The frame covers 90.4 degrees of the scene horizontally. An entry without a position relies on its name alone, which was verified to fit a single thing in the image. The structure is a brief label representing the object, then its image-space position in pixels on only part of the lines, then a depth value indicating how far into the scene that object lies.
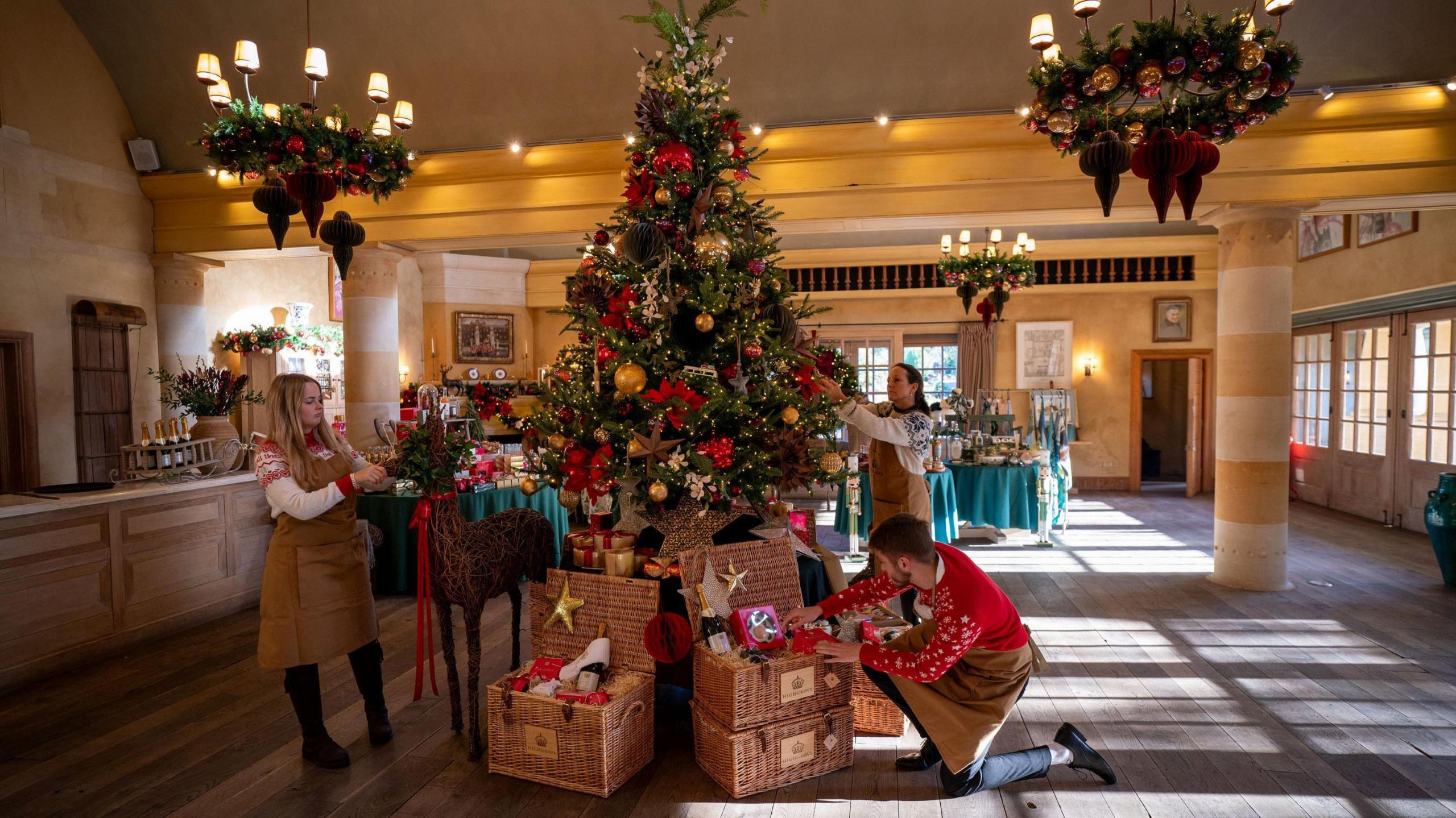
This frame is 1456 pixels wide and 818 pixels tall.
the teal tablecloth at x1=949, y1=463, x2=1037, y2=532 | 6.85
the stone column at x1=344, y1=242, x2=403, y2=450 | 7.17
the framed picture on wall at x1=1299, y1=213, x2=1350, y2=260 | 8.61
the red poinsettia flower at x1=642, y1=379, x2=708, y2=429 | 3.07
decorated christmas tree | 3.14
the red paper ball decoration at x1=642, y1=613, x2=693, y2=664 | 2.91
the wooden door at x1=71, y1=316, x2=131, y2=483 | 7.24
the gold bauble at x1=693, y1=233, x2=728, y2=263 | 3.18
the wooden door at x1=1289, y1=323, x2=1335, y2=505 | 9.32
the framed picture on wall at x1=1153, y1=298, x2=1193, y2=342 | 10.86
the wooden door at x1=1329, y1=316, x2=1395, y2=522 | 8.13
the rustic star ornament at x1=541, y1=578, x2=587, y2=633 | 3.06
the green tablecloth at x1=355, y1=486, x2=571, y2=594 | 5.51
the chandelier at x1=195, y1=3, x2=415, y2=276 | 4.09
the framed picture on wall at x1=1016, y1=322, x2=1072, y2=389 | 11.12
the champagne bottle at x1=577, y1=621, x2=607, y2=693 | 2.80
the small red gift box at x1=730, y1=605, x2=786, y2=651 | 2.89
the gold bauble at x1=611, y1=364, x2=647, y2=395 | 3.06
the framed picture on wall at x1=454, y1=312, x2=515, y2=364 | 11.02
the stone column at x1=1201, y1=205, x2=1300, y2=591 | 5.63
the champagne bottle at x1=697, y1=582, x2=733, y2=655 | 2.84
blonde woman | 2.87
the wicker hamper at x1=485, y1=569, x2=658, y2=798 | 2.75
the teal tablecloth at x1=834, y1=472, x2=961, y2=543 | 6.50
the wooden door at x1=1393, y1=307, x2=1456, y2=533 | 7.21
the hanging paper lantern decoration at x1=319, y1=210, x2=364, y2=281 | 4.83
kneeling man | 2.55
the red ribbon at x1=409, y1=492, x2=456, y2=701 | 3.02
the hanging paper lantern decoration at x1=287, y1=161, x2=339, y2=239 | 4.14
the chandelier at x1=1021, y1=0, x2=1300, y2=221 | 2.93
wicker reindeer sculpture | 3.06
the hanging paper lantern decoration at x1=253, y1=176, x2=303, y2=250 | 4.41
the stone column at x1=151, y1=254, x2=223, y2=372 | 8.00
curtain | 11.23
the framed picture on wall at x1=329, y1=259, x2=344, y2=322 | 10.86
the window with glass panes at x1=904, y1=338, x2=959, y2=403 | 11.53
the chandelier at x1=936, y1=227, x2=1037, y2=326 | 8.05
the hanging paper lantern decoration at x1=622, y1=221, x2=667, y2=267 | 3.07
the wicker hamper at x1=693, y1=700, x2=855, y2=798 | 2.74
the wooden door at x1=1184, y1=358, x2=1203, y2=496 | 10.73
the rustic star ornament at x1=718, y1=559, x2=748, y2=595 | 3.02
